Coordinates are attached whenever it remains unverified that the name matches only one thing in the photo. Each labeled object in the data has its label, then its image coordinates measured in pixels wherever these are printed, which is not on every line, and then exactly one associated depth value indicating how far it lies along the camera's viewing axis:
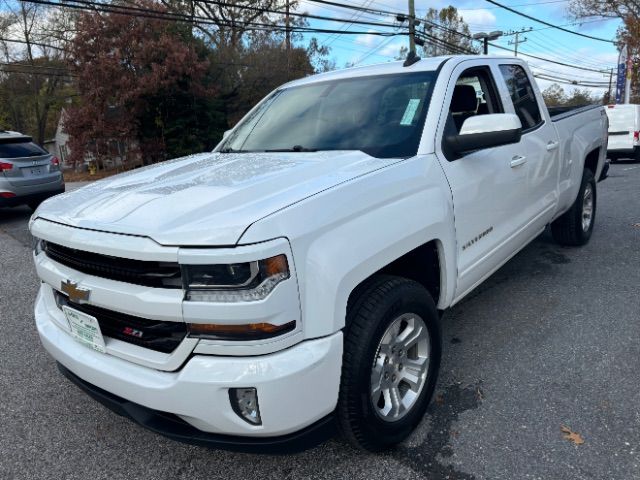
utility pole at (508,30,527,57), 49.06
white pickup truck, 1.78
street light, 28.00
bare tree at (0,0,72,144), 32.53
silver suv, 8.73
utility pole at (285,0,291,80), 28.70
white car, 14.38
